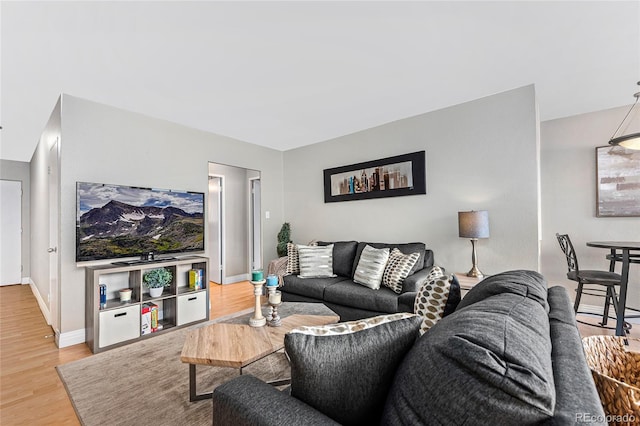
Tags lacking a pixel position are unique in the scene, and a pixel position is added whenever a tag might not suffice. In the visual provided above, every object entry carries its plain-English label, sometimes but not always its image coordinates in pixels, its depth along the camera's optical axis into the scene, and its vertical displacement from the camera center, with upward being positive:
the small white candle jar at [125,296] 2.91 -0.81
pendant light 2.48 +0.62
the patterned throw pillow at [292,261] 3.75 -0.61
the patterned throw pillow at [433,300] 1.50 -0.47
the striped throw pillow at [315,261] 3.59 -0.60
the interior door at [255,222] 5.68 -0.14
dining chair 2.74 -0.66
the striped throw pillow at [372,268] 3.07 -0.60
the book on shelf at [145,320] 2.94 -1.08
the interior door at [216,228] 5.46 -0.24
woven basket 0.89 -0.57
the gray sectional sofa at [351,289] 2.78 -0.80
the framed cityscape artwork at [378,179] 3.57 +0.48
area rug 1.75 -1.22
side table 2.72 -0.68
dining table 2.53 -0.58
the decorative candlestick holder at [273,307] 2.06 -0.68
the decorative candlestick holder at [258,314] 2.04 -0.72
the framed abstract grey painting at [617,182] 3.17 +0.33
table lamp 2.84 -0.13
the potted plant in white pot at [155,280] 3.10 -0.70
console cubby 2.69 -0.91
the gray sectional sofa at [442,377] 0.57 -0.41
